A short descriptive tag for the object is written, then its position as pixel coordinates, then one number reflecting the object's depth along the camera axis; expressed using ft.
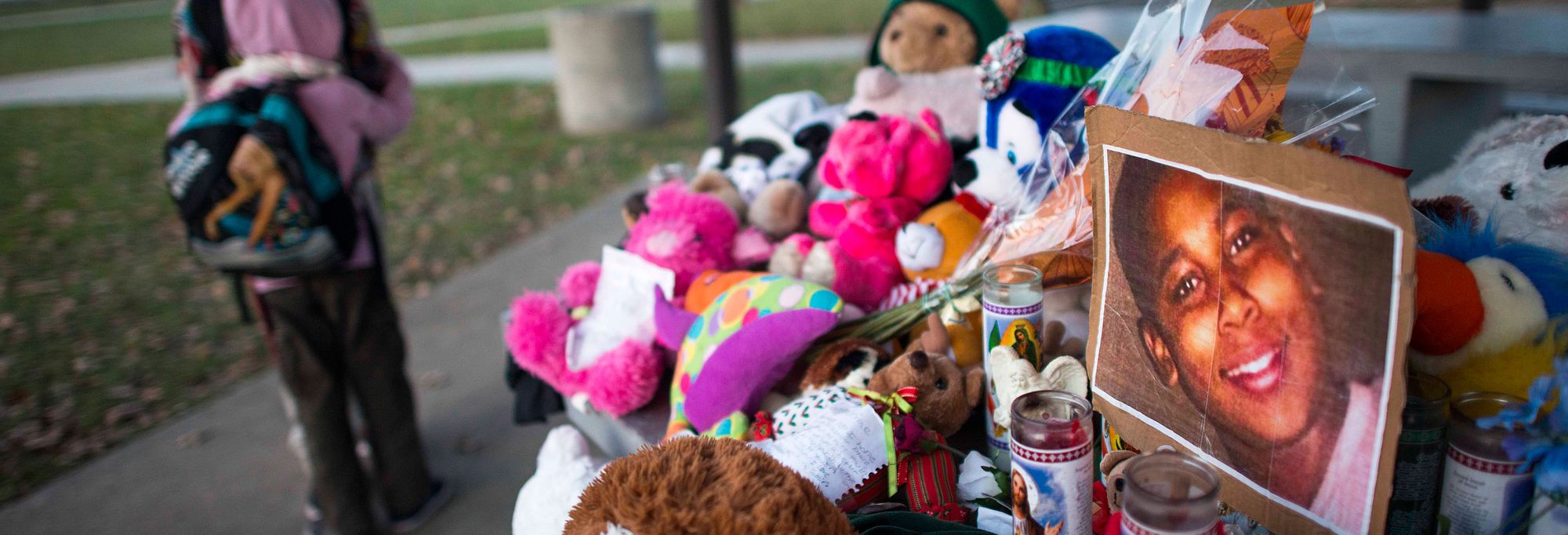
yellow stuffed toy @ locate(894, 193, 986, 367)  5.85
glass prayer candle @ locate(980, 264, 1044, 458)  4.38
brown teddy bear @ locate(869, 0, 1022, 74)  7.20
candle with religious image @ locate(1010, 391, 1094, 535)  3.32
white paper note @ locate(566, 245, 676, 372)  6.45
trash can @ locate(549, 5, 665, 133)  26.58
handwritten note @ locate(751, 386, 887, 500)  4.17
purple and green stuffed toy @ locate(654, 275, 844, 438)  5.19
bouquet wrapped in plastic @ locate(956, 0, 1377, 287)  3.89
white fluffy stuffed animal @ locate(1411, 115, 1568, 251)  3.94
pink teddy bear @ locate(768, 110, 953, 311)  6.15
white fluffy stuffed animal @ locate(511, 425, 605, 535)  5.08
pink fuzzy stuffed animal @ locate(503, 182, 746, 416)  6.08
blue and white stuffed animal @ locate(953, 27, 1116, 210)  5.89
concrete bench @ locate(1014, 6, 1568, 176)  10.37
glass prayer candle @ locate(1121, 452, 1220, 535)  2.89
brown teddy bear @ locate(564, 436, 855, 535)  3.17
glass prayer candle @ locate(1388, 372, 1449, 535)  3.13
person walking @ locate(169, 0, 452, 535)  8.25
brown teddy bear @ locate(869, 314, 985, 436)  4.65
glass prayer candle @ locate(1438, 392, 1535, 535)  3.08
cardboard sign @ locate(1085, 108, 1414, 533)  2.90
